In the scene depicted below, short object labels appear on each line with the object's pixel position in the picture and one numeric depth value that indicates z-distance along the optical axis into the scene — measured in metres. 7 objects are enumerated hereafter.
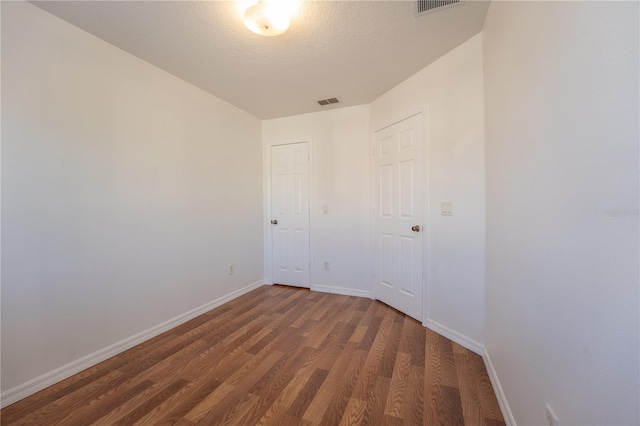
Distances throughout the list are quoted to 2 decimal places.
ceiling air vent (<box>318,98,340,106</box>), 2.97
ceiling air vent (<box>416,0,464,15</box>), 1.57
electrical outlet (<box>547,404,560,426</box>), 0.84
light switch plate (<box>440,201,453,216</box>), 2.07
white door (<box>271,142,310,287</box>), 3.44
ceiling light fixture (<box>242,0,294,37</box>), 1.52
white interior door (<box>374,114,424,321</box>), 2.40
